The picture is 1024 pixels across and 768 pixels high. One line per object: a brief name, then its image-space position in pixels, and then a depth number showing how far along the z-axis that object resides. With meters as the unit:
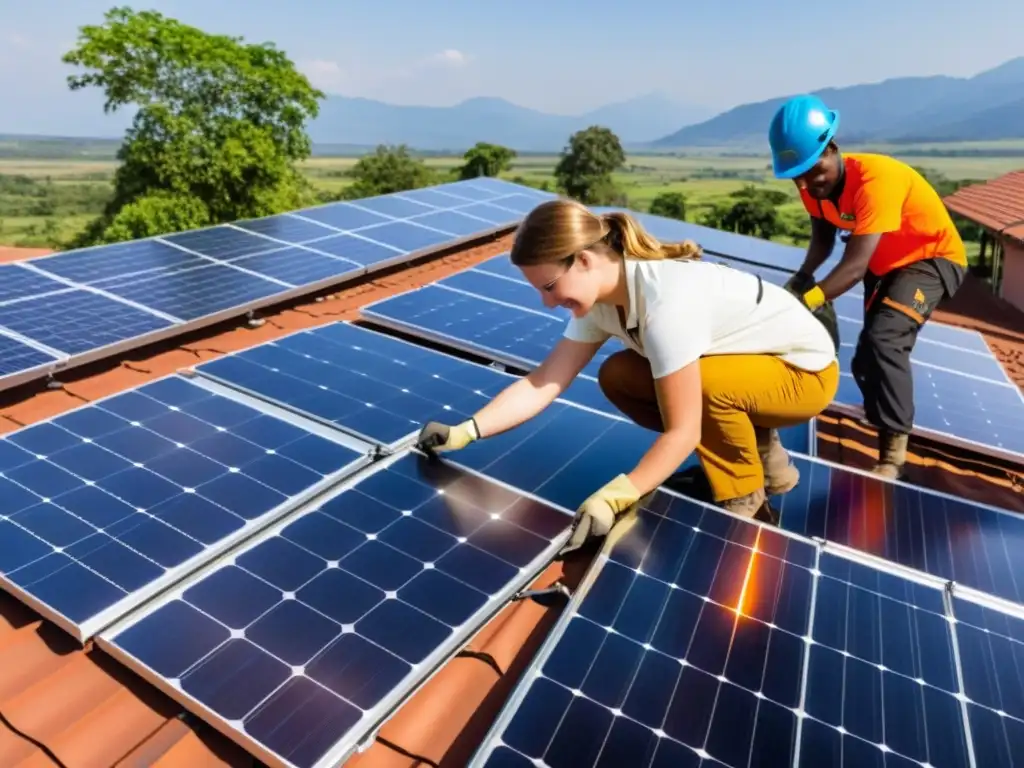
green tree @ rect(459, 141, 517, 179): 77.19
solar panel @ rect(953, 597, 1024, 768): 2.73
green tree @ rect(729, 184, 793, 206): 102.46
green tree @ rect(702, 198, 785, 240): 87.26
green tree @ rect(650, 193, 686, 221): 101.19
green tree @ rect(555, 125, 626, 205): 91.19
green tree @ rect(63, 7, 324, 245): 37.97
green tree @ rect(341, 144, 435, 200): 84.50
